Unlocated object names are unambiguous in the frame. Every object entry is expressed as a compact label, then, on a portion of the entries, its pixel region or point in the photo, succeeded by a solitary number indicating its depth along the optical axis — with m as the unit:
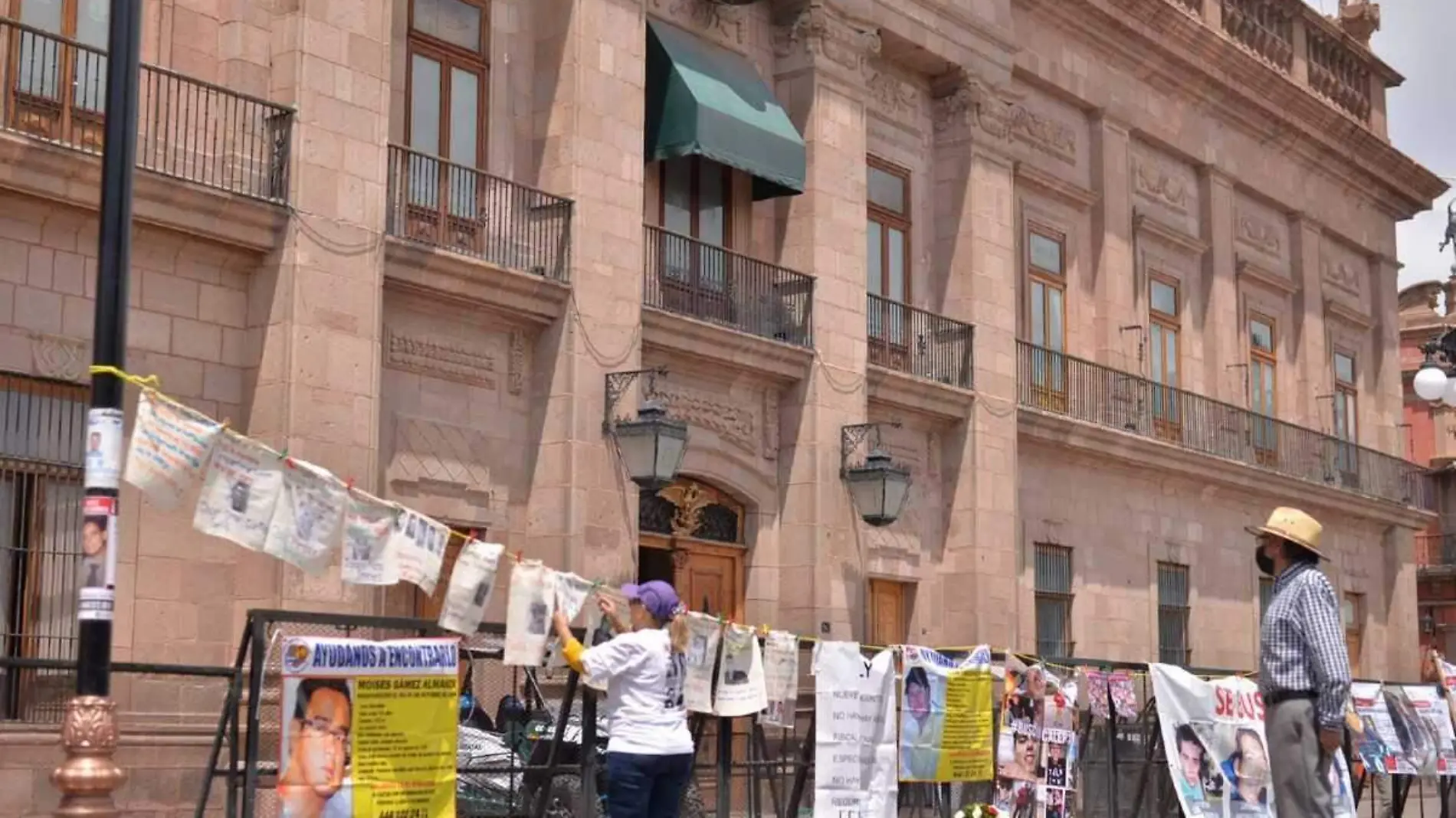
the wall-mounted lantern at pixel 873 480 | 21.23
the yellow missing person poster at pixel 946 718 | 13.63
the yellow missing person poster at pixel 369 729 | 9.67
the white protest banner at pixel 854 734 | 12.91
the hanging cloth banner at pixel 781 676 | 12.75
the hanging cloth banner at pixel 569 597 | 11.14
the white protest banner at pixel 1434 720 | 17.83
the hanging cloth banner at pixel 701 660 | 11.92
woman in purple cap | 10.41
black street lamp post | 8.35
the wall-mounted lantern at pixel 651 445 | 17.91
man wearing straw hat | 10.01
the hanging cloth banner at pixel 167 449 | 9.78
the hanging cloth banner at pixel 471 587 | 10.73
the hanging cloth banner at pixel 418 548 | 10.72
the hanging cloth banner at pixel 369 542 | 10.59
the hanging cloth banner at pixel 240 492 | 10.01
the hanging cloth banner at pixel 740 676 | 12.23
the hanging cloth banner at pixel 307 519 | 10.27
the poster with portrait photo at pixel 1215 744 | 15.09
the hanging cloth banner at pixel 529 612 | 10.85
